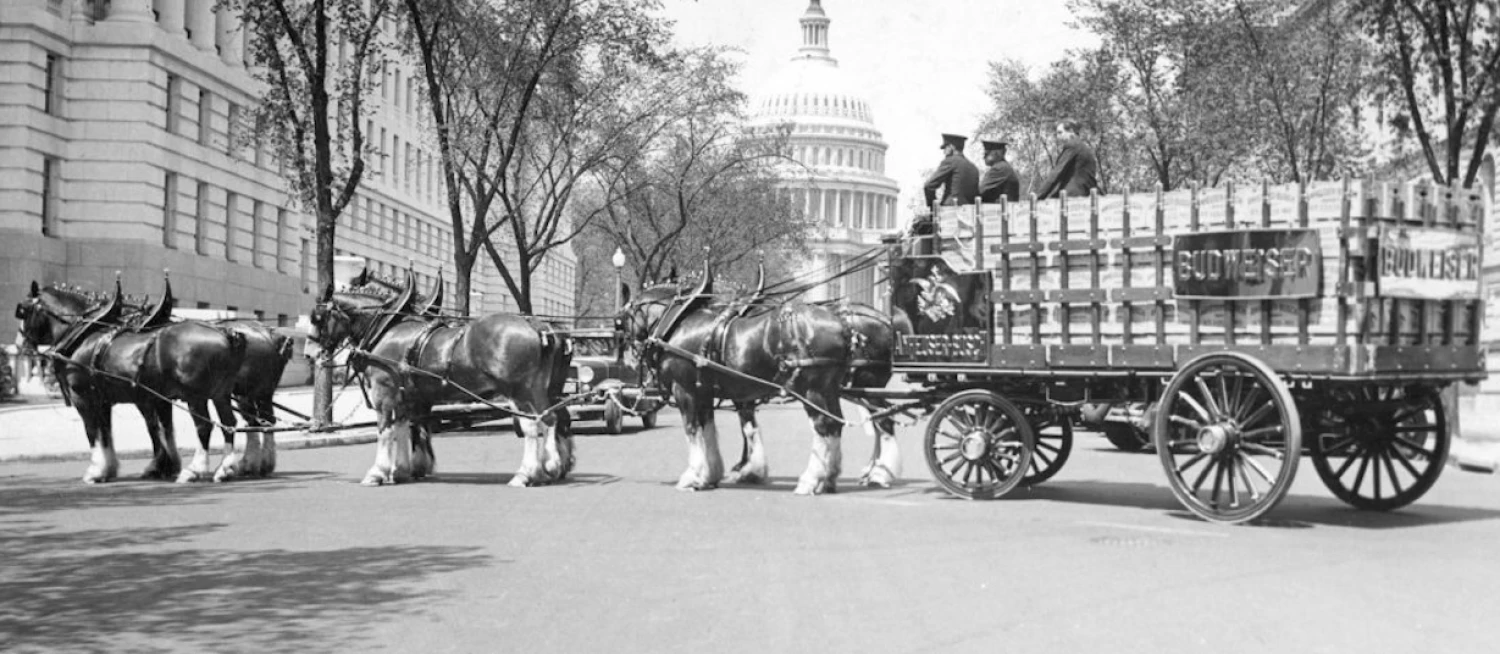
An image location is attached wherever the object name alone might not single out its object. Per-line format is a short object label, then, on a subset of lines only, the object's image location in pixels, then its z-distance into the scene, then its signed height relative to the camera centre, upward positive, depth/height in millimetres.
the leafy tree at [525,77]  32844 +6637
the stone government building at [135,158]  38969 +5712
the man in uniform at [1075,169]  15648 +2132
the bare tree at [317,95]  27766 +5021
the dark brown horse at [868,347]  16625 +521
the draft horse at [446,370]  17531 +247
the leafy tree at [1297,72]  31547 +6265
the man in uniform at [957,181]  16266 +2087
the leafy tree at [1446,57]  24844 +5225
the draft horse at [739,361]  16562 +377
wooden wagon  12945 +657
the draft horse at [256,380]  18672 +117
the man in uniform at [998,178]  16312 +2120
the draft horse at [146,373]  18000 +161
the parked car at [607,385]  18875 +157
